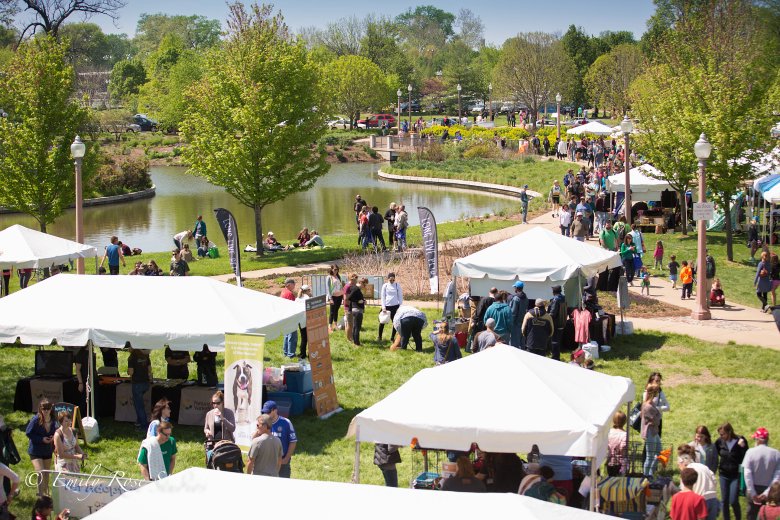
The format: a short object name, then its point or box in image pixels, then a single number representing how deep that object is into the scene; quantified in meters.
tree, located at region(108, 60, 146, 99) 124.12
